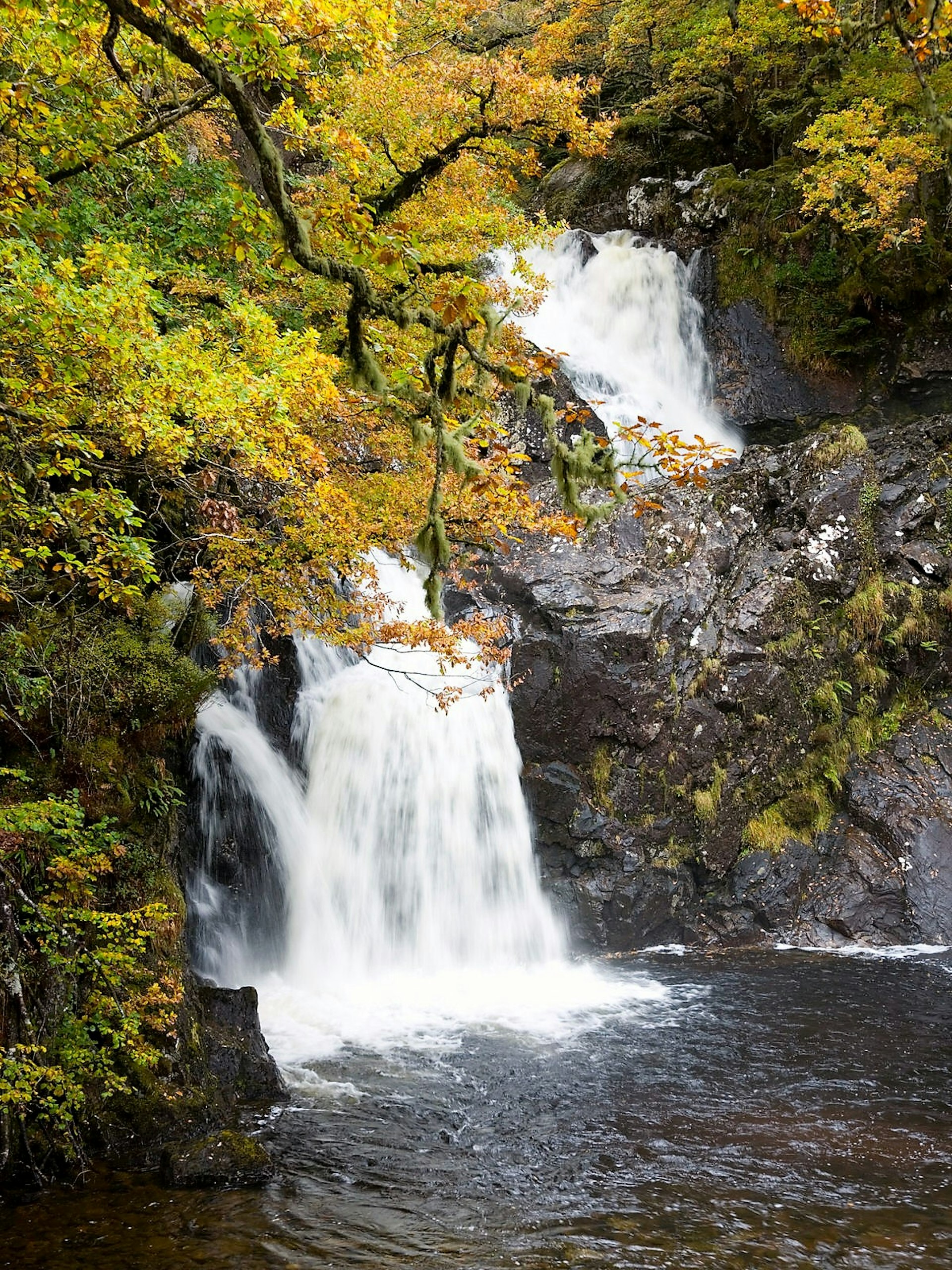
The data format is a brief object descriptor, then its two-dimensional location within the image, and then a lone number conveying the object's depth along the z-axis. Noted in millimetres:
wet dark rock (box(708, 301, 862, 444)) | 15672
